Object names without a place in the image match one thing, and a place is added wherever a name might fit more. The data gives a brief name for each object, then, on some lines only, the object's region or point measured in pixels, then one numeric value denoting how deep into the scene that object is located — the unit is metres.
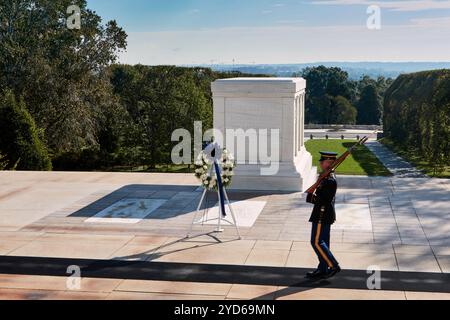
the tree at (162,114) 38.53
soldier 7.82
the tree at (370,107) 87.25
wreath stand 10.17
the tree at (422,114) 34.94
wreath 10.06
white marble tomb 13.60
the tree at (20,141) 20.75
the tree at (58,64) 30.02
